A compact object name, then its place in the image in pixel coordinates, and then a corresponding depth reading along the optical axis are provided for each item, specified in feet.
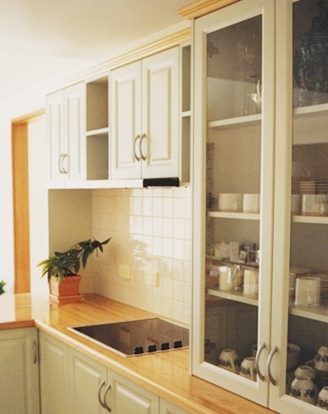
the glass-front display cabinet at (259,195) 5.52
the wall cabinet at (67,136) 10.89
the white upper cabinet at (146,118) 8.41
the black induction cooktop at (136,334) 9.22
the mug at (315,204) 5.45
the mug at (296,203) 5.60
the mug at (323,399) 5.37
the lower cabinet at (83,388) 7.27
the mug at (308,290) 5.62
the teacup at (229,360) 6.40
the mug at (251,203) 6.10
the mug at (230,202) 6.40
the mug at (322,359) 5.52
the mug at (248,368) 6.16
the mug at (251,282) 6.19
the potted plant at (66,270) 11.94
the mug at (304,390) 5.50
